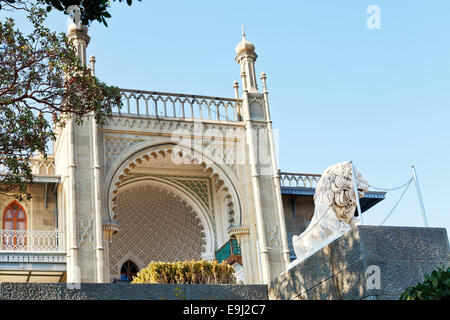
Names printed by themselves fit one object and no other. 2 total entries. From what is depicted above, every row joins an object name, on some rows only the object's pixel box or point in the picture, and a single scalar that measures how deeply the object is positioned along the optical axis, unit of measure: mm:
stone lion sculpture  8906
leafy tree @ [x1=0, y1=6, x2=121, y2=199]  10094
